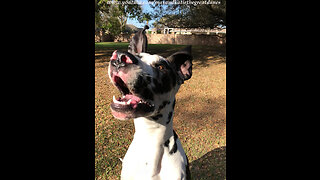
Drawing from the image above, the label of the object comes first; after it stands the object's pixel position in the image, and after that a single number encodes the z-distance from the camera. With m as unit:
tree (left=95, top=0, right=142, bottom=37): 9.25
